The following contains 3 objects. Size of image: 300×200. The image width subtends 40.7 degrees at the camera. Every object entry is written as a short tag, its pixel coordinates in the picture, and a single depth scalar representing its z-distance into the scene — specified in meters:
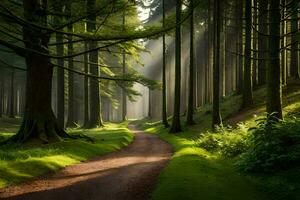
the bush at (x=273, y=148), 12.02
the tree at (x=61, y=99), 31.08
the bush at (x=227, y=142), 16.86
